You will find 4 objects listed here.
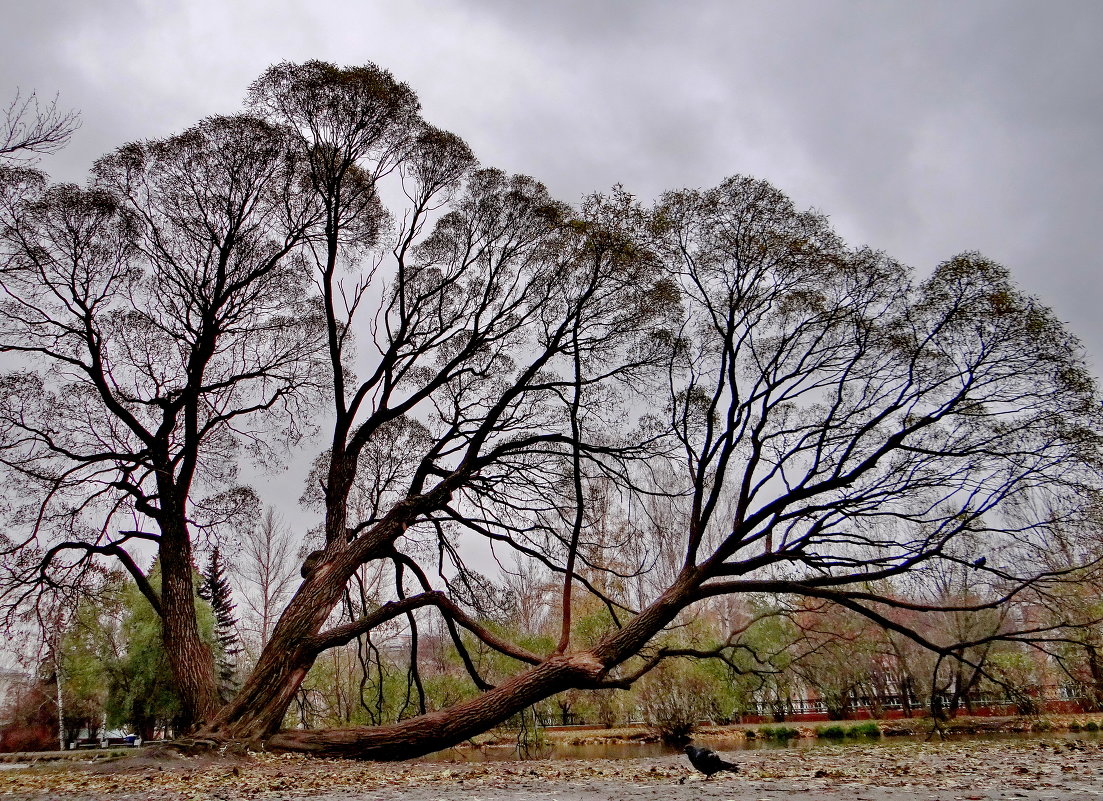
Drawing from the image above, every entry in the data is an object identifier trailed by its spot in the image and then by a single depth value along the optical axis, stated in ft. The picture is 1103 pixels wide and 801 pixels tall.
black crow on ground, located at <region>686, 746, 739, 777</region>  25.17
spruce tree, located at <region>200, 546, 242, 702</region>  109.09
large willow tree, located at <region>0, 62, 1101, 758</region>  36.01
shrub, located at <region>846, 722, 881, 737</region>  72.39
